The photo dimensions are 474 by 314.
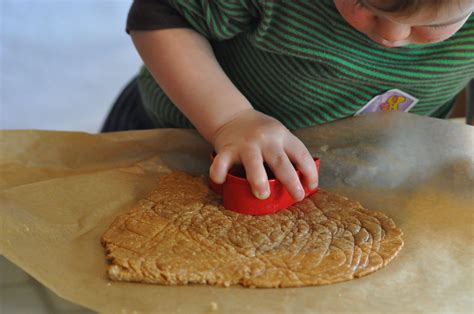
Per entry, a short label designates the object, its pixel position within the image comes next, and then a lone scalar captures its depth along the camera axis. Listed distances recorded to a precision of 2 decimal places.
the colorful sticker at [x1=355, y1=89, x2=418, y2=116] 0.67
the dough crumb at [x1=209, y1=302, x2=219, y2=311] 0.51
